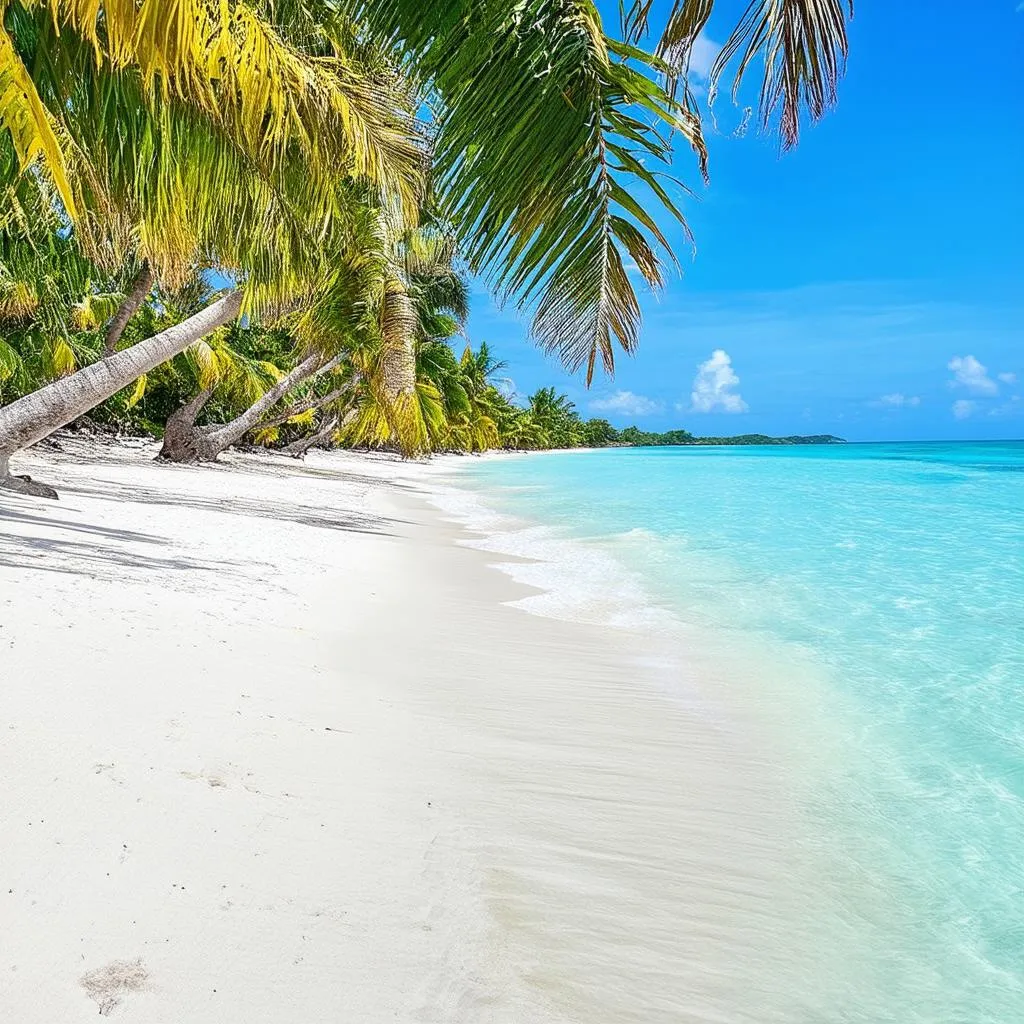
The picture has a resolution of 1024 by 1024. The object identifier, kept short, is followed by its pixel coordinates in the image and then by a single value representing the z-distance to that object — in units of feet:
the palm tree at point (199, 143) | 11.53
